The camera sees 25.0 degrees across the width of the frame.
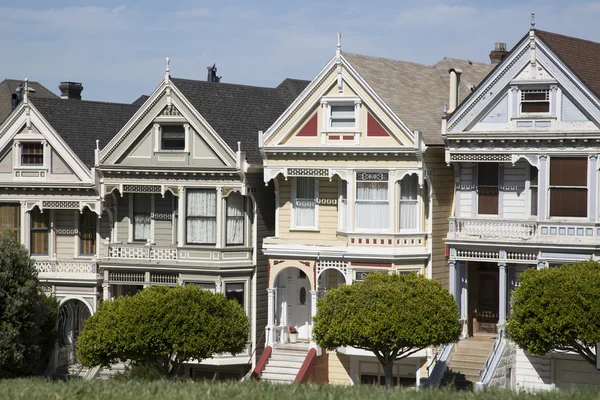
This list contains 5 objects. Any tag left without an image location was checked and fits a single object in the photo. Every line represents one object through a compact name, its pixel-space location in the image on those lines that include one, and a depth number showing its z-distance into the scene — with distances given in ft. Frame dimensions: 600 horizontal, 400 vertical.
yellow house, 149.89
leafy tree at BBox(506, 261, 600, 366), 130.00
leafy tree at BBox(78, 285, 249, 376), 144.56
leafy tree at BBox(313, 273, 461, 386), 136.36
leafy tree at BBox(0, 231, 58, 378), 152.66
